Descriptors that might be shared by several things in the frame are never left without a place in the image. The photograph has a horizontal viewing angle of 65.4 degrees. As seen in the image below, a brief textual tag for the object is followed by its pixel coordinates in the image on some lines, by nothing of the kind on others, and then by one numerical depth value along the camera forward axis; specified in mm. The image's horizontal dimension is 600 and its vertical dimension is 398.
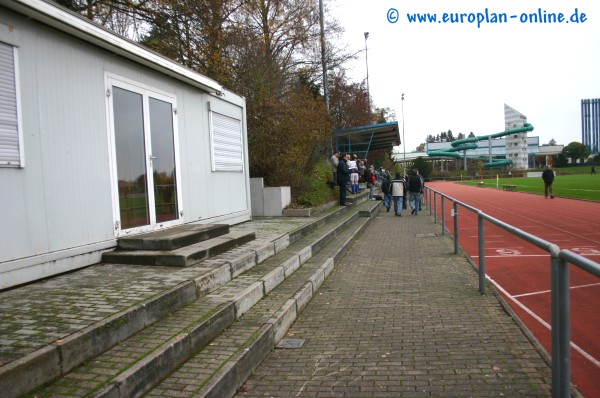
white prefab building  4738
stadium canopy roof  28219
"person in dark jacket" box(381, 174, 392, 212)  20625
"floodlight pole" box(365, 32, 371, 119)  34866
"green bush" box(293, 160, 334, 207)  14227
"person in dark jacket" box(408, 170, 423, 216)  19453
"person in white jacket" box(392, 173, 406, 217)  19444
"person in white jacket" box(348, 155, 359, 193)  21161
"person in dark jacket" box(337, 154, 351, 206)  16016
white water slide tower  111856
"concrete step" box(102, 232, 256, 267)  5715
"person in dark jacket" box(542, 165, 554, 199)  27016
